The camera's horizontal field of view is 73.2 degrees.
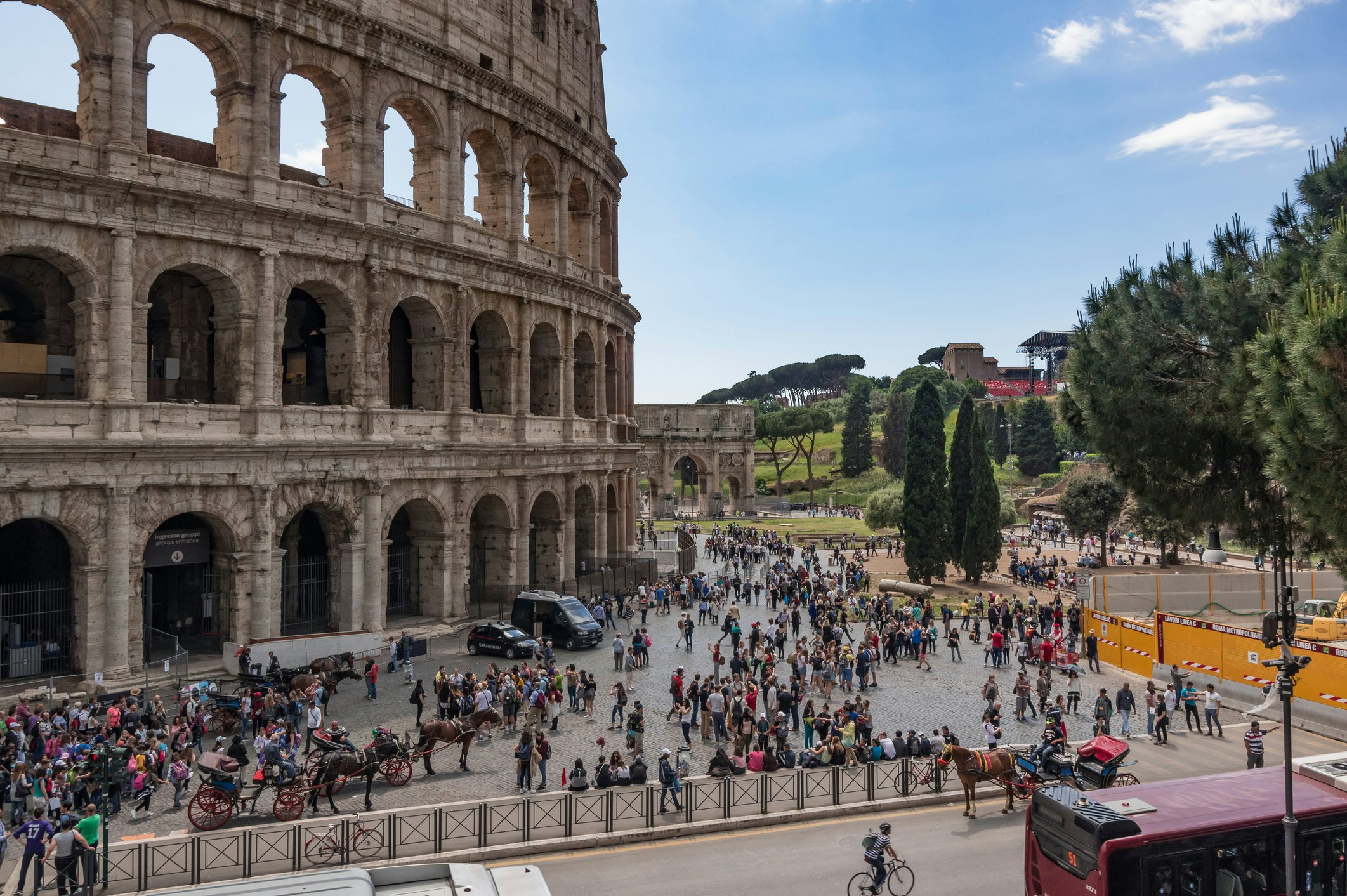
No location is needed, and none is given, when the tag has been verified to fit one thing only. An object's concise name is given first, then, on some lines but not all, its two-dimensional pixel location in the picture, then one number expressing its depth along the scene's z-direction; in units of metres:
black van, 27.56
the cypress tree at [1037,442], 101.88
